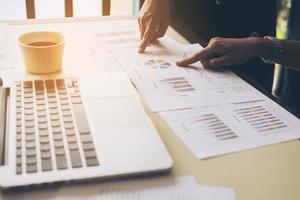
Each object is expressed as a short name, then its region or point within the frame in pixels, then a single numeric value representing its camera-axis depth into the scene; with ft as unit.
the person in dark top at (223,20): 4.15
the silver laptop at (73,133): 2.06
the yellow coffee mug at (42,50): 3.06
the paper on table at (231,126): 2.47
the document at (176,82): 2.95
